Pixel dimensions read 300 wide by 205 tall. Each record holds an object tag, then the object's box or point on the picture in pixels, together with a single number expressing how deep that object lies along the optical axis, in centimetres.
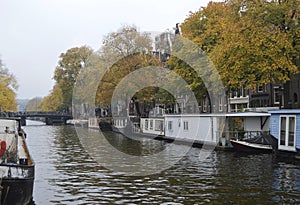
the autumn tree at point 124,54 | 5950
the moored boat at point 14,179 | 1351
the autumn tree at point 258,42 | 3238
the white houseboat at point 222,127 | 3438
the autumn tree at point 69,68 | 9725
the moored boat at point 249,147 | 3155
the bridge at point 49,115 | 11237
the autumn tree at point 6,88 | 7472
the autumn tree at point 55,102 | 10929
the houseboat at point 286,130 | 2827
